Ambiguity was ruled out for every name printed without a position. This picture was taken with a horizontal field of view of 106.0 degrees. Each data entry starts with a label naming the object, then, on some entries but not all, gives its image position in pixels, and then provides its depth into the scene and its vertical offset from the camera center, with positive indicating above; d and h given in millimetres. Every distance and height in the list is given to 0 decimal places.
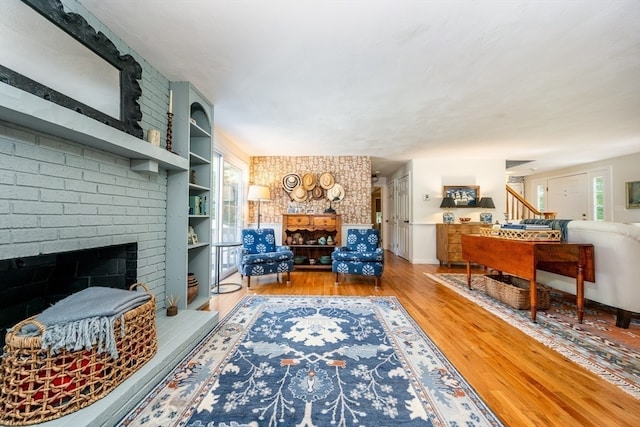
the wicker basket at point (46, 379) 951 -688
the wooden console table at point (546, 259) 2080 -374
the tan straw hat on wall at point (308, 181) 4775 +707
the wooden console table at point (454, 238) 4609 -401
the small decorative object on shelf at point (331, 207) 4609 +190
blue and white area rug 1132 -937
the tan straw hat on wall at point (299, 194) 4754 +456
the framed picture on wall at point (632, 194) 4442 +431
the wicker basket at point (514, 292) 2441 -805
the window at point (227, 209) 3609 +141
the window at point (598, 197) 5062 +422
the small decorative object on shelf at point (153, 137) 1875 +631
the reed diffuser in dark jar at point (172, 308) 1983 -752
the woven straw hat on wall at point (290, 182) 4812 +703
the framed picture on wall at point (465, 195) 4906 +455
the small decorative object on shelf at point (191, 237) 2430 -204
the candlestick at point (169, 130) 2093 +756
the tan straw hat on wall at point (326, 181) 4781 +717
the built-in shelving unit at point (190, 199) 2219 +186
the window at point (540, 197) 6461 +539
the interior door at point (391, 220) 6402 -82
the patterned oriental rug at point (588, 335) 1490 -941
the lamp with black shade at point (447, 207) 4852 +208
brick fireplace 1149 +106
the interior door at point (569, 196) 5395 +497
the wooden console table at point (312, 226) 4359 -162
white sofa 1968 -404
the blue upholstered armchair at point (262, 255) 3307 -541
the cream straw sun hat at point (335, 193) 4738 +477
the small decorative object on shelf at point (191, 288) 2351 -702
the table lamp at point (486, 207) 4648 +197
